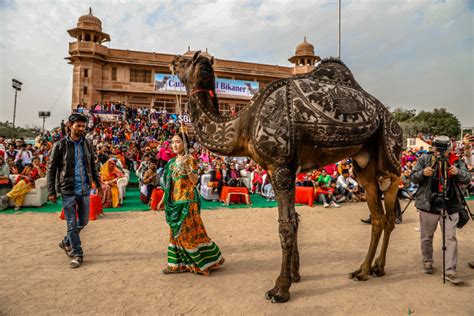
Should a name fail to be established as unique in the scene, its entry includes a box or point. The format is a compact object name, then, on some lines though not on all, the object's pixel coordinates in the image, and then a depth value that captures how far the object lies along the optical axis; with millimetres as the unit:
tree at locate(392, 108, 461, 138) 40950
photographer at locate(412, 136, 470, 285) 3873
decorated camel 3229
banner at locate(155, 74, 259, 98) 29734
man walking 4289
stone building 29688
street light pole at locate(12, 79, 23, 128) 27969
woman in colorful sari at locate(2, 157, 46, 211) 8586
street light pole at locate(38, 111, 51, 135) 30902
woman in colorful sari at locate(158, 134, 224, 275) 3967
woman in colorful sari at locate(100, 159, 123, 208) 9287
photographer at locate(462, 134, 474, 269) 4127
